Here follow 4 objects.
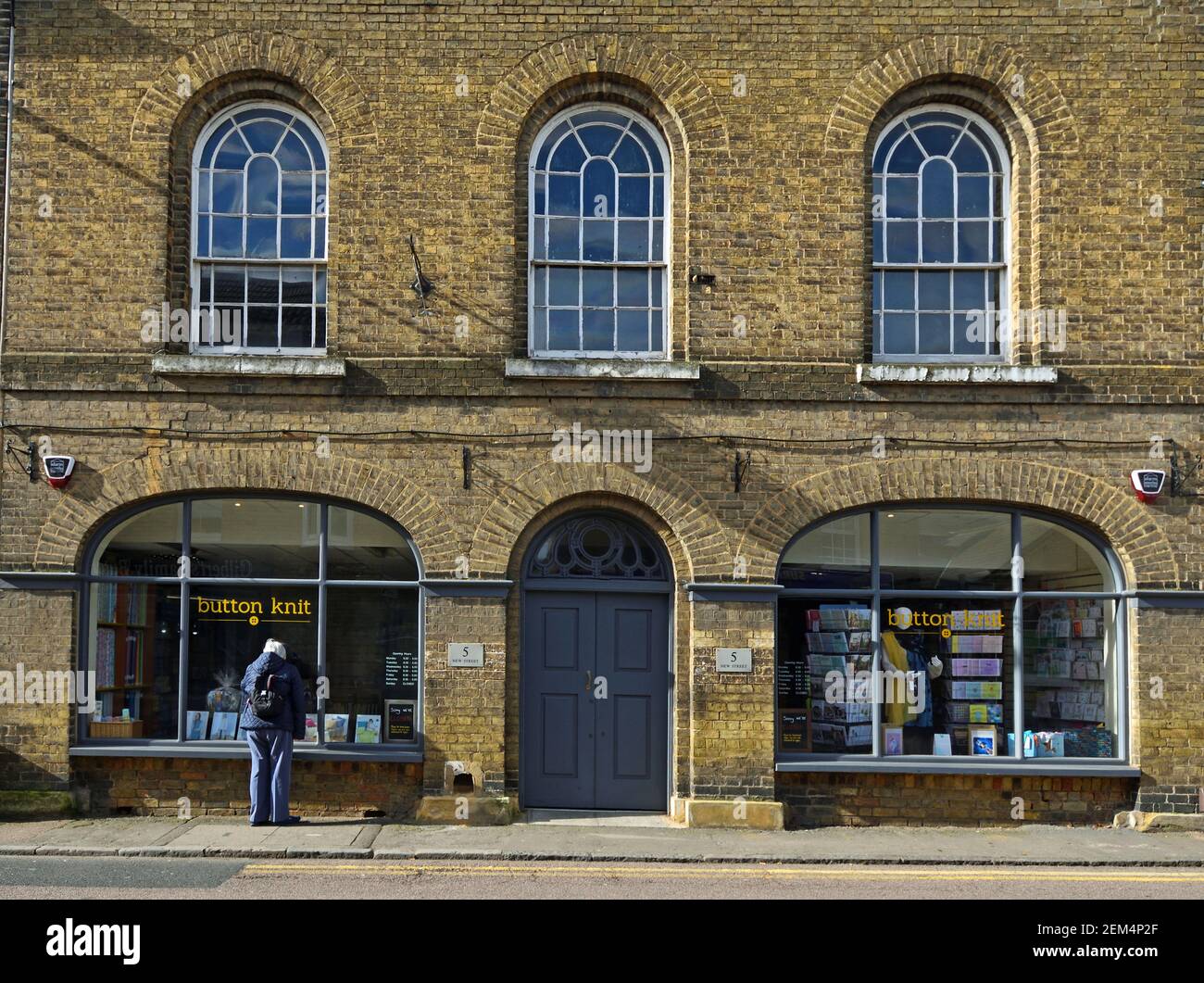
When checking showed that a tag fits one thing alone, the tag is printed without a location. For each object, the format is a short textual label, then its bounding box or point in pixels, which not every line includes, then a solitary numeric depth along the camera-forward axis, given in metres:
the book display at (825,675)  13.06
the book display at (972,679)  13.12
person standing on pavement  12.38
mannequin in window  13.13
